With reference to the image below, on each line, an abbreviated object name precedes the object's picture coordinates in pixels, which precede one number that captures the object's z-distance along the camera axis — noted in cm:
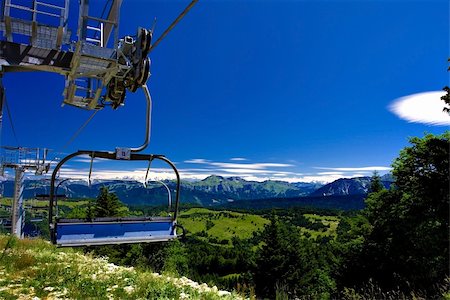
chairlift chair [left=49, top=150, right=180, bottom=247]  468
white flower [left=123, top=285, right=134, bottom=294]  859
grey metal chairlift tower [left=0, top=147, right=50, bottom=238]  2556
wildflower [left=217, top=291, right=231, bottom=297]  861
